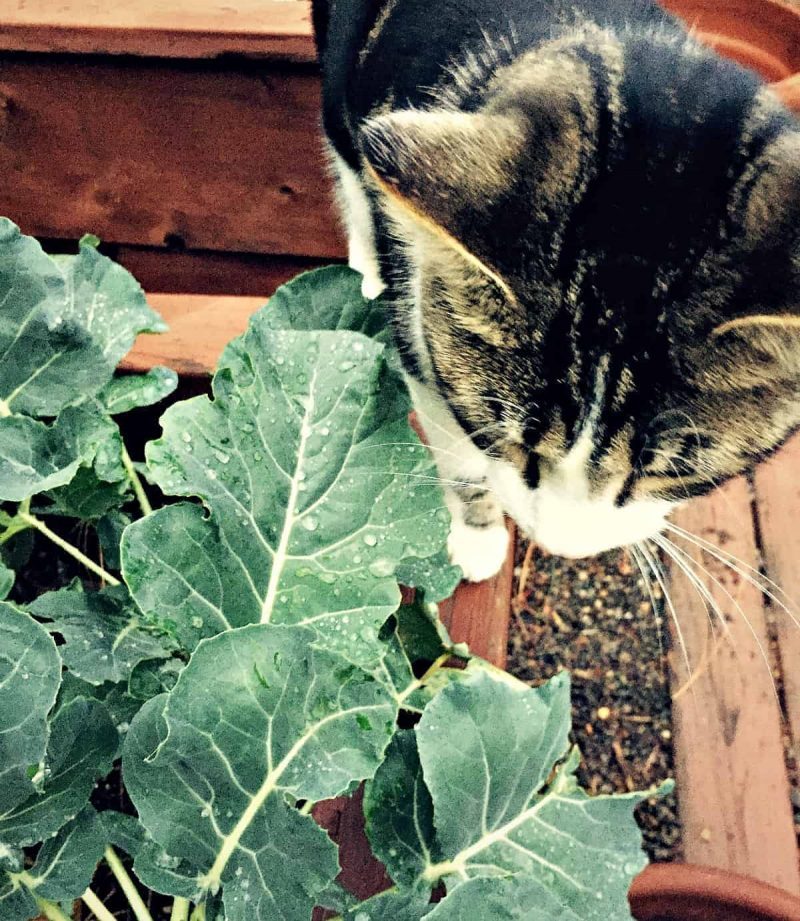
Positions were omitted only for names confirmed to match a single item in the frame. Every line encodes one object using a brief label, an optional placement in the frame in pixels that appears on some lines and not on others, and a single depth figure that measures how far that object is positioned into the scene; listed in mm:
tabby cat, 259
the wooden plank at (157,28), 470
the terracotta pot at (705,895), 299
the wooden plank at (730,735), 362
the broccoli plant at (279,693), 216
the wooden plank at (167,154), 508
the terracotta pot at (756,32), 473
